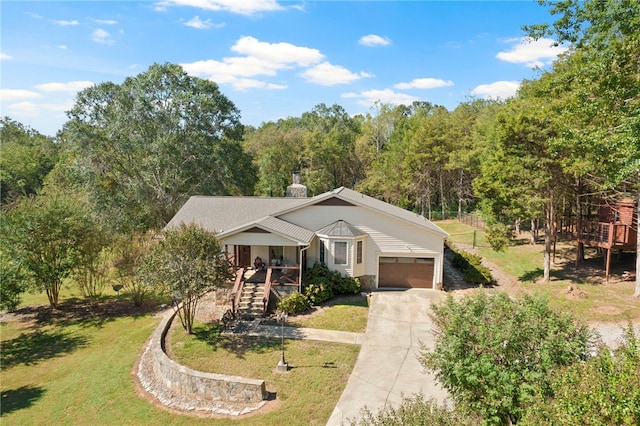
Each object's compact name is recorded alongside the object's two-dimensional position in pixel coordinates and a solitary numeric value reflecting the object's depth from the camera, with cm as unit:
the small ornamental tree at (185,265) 1459
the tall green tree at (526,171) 2005
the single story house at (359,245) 2052
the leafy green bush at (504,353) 716
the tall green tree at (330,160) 5350
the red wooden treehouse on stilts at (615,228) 2031
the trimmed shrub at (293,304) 1783
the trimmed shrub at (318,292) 1878
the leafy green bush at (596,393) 522
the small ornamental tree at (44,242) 1858
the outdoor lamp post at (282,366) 1303
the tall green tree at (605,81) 1478
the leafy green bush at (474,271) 2188
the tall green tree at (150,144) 3244
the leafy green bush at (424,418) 690
